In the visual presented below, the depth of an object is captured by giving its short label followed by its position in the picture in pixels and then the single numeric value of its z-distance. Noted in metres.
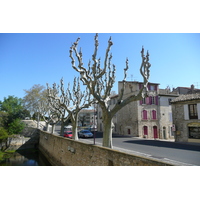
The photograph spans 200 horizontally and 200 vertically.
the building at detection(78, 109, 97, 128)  71.14
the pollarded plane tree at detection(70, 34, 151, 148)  8.97
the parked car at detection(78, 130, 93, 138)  22.05
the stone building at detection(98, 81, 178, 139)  26.36
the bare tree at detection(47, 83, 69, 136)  19.87
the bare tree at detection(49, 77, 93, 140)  15.35
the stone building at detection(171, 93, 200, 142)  18.81
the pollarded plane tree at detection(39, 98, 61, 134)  21.88
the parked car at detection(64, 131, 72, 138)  20.91
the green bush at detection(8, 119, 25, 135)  28.83
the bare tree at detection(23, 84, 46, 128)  34.22
